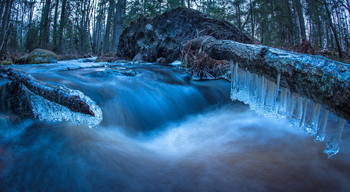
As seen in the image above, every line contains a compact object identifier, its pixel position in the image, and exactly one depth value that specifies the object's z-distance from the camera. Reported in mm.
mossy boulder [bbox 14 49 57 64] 9266
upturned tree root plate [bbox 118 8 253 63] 8539
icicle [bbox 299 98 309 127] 1953
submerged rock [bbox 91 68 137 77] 6025
